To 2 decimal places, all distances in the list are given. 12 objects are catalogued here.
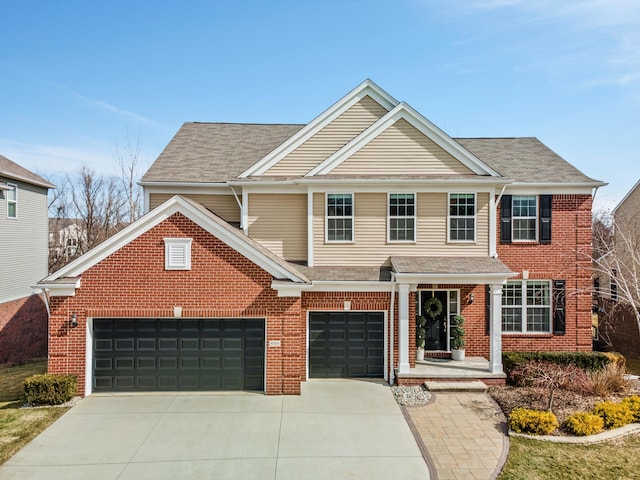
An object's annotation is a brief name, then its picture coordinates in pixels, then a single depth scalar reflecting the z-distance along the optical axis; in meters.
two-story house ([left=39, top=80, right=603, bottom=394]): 11.87
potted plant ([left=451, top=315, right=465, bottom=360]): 14.09
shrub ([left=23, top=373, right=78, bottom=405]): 11.07
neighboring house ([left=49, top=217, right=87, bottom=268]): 31.11
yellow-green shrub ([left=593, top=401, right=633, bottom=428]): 9.90
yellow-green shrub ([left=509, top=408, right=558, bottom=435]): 9.52
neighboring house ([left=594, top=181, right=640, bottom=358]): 18.45
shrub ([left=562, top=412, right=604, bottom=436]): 9.45
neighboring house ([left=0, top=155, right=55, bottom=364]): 18.34
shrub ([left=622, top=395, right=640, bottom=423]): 10.19
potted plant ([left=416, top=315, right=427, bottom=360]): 14.02
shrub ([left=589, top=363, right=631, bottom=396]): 11.95
